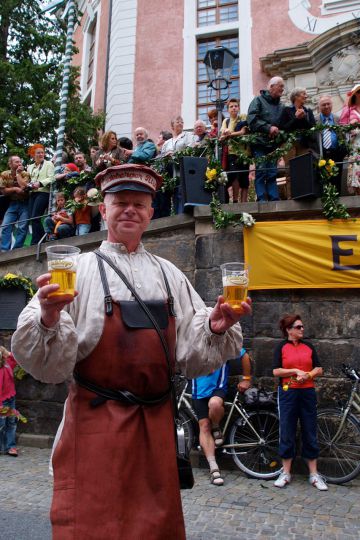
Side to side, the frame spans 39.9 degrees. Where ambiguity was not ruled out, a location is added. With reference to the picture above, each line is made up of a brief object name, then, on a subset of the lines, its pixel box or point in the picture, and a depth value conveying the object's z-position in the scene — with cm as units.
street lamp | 854
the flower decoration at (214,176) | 732
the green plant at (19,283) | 866
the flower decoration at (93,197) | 854
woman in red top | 577
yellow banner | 677
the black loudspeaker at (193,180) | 737
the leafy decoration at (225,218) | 706
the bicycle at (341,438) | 600
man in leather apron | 191
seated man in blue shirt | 607
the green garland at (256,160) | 691
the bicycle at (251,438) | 611
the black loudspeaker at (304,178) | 693
